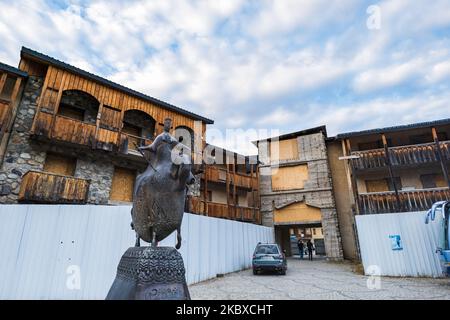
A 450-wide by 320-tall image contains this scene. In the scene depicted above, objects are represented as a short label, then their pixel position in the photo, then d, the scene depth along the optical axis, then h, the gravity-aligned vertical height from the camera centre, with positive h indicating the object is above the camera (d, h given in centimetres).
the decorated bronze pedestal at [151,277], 248 -42
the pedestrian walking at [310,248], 1942 -89
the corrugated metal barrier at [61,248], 659 -35
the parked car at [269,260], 1123 -107
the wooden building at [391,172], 1432 +434
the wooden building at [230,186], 1684 +385
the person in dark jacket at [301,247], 2142 -94
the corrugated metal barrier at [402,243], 942 -27
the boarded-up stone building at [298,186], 1869 +404
